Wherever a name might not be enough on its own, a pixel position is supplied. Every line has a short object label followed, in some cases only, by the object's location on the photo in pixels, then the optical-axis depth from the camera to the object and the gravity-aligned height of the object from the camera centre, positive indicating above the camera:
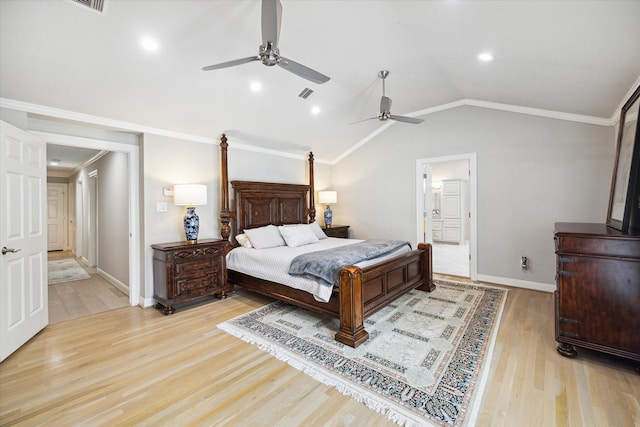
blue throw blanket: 2.89 -0.53
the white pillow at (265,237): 4.15 -0.38
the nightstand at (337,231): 5.78 -0.41
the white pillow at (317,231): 5.09 -0.35
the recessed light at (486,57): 2.89 +1.60
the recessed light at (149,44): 2.56 +1.54
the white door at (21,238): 2.51 -0.24
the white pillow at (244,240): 4.23 -0.43
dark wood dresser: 2.12 -0.64
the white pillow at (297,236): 4.32 -0.38
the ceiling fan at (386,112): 3.77 +1.33
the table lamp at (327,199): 6.09 +0.27
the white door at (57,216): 8.41 -0.10
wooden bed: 2.71 -0.69
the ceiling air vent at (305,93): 3.92 +1.67
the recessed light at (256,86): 3.55 +1.59
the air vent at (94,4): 2.13 +1.58
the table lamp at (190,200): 3.69 +0.16
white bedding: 3.03 -0.66
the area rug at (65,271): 5.27 -1.21
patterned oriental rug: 1.90 -1.25
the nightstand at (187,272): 3.49 -0.78
